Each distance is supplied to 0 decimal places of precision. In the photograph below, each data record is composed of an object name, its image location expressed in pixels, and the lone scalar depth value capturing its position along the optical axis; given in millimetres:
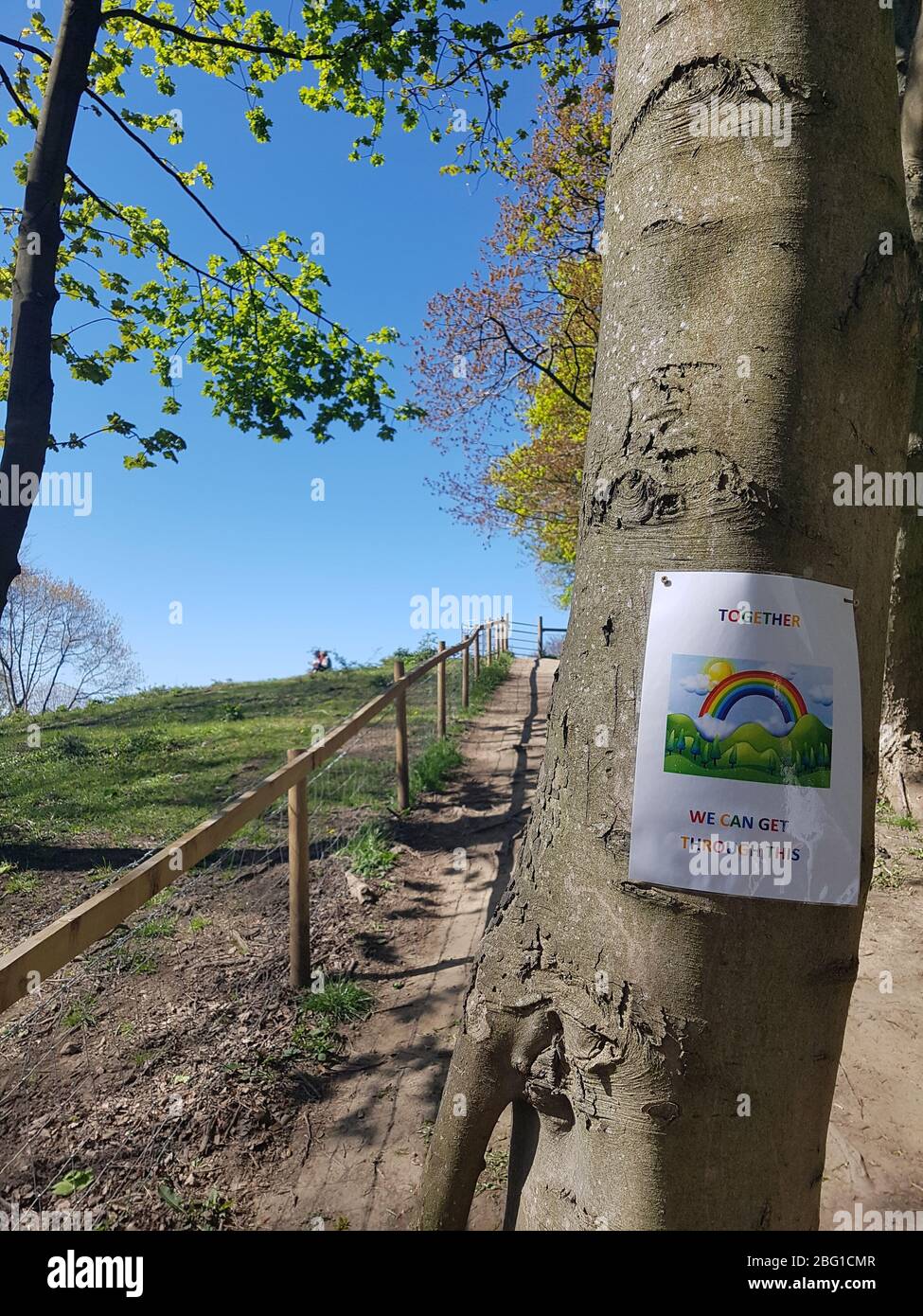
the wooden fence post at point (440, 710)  9641
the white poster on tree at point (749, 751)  1373
